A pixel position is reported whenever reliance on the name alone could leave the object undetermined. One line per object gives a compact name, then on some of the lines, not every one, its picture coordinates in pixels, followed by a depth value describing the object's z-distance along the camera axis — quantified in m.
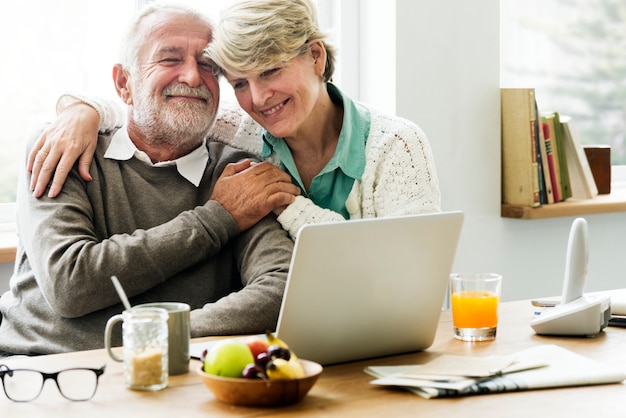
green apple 2.02
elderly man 2.64
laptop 2.13
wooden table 1.99
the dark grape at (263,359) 2.00
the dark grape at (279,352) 2.00
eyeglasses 2.05
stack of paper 2.07
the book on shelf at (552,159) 4.02
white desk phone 2.37
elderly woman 2.79
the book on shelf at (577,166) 4.10
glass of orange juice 2.36
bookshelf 3.92
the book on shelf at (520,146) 3.87
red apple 2.04
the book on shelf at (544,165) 3.95
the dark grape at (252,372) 2.00
